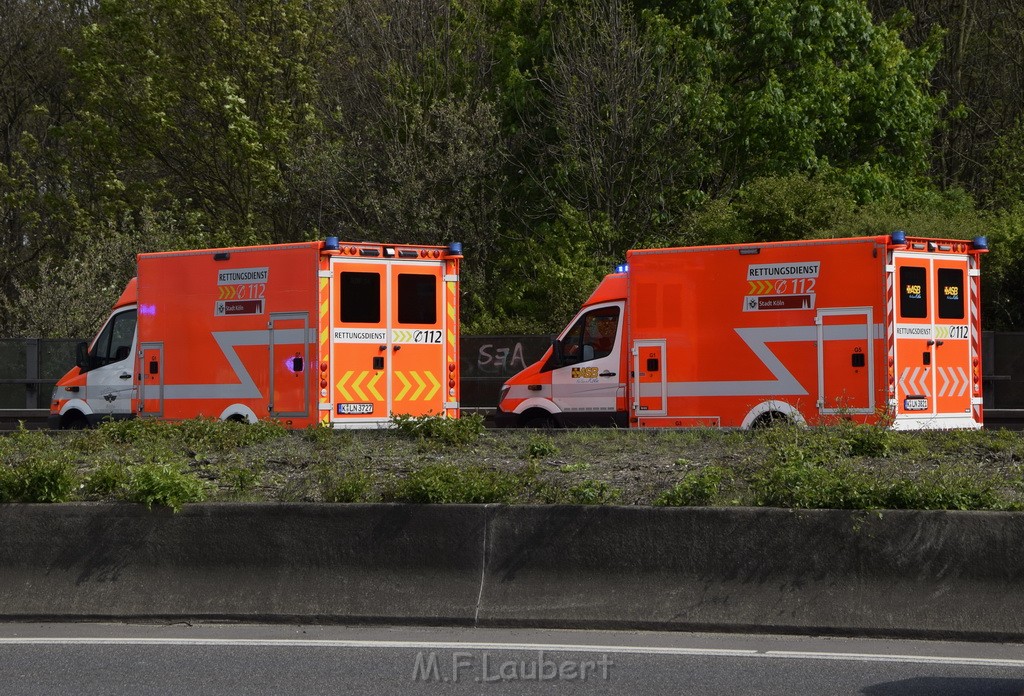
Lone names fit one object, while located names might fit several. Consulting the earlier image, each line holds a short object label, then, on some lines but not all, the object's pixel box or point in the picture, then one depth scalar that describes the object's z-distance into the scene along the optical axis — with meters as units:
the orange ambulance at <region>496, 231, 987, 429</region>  31.98
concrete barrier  15.70
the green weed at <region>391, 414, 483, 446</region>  23.95
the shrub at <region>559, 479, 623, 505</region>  17.70
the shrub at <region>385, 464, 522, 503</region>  17.45
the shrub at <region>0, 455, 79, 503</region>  18.23
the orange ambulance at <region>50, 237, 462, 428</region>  34.41
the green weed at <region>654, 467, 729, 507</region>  17.33
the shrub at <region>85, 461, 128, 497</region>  18.70
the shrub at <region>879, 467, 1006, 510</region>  16.50
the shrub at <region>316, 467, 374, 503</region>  18.02
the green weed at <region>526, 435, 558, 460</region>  22.30
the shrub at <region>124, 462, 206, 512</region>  17.58
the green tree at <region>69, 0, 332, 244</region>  69.25
